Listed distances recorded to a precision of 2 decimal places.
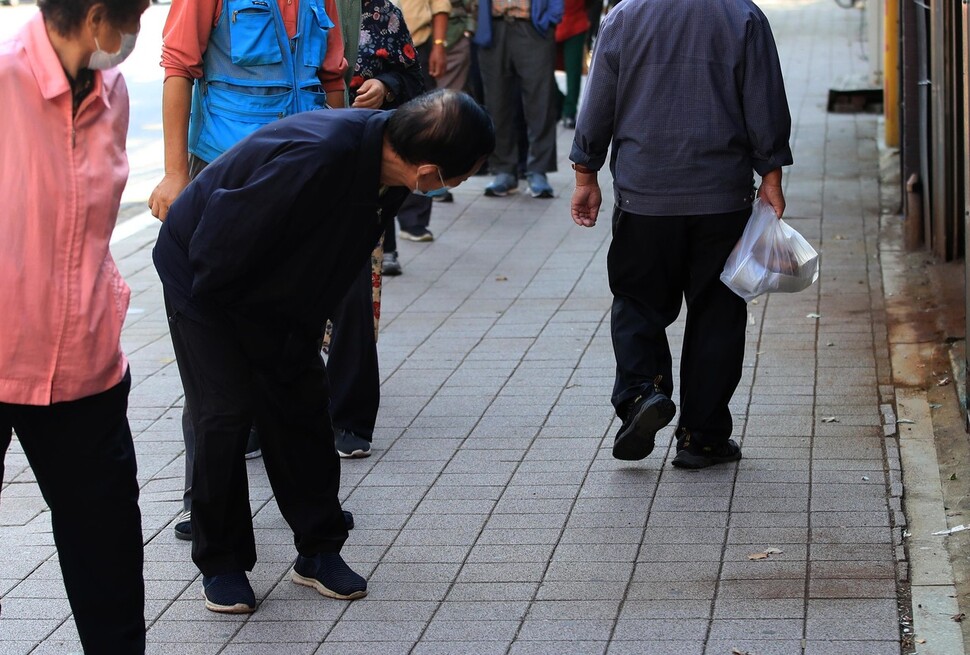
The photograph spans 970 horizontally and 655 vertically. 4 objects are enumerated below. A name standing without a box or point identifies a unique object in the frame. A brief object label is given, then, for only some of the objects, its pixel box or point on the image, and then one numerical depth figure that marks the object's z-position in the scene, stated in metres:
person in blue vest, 8.23
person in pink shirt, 5.13
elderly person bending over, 6.31
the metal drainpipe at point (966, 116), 9.31
